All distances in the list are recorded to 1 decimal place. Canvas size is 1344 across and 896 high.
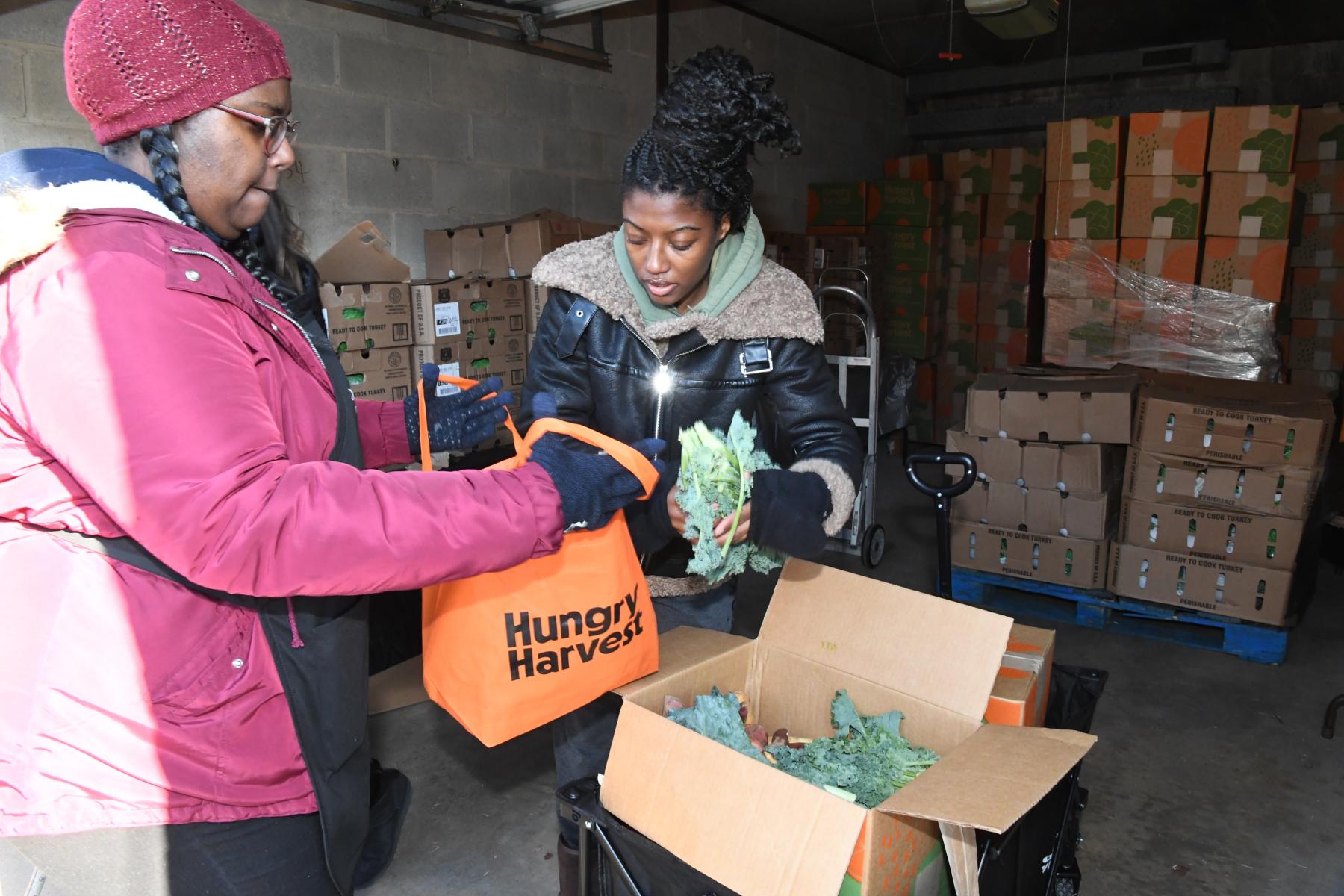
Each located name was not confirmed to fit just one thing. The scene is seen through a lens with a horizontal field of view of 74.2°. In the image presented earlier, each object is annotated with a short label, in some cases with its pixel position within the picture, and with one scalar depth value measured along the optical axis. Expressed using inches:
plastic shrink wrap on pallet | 169.8
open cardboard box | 42.7
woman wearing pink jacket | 32.1
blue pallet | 130.0
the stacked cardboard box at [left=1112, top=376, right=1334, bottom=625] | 124.3
